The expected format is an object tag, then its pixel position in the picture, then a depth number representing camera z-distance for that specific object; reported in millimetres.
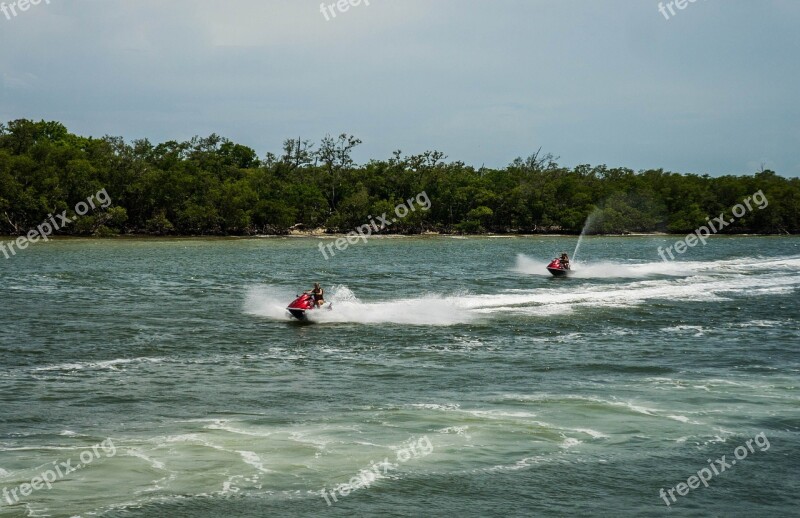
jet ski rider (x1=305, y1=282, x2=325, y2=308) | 35500
